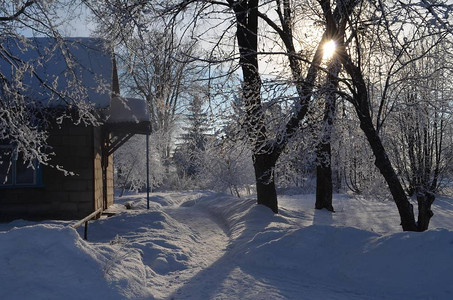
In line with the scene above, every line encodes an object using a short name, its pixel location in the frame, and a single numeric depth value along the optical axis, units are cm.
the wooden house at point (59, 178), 1165
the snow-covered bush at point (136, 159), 2909
